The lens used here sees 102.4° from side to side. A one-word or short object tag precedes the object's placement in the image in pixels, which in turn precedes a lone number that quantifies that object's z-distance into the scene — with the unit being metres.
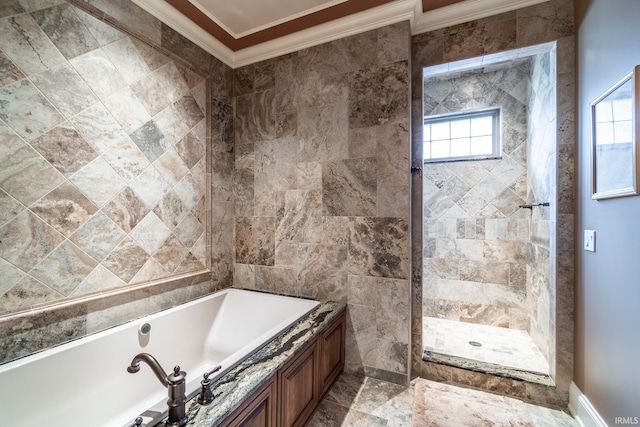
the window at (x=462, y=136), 2.91
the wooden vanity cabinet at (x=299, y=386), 1.10
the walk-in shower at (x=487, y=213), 2.22
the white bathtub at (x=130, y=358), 1.16
